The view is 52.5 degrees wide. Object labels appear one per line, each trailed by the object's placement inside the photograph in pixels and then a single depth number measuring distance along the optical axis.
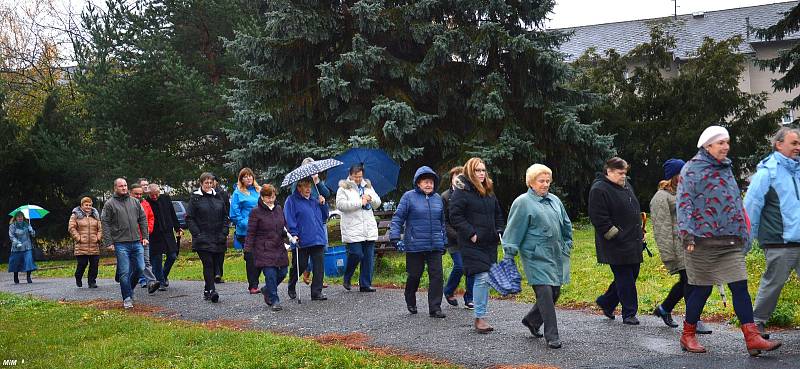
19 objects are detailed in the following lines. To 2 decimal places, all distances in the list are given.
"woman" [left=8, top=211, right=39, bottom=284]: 18.89
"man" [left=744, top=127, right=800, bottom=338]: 6.88
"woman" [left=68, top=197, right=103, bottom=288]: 15.88
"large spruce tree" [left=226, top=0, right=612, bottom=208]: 20.36
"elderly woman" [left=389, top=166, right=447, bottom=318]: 9.51
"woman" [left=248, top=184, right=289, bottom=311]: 10.89
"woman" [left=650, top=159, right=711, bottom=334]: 7.96
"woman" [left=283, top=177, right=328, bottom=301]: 11.18
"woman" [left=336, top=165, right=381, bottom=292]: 11.77
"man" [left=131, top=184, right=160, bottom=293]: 12.92
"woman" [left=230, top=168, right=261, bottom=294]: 12.71
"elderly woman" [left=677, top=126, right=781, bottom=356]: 6.61
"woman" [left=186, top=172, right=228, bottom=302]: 11.93
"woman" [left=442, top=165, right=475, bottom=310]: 10.03
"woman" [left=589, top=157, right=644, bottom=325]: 8.18
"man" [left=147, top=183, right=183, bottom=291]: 13.84
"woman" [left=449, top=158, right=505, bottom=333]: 8.27
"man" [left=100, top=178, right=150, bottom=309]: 11.83
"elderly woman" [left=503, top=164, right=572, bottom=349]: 7.51
